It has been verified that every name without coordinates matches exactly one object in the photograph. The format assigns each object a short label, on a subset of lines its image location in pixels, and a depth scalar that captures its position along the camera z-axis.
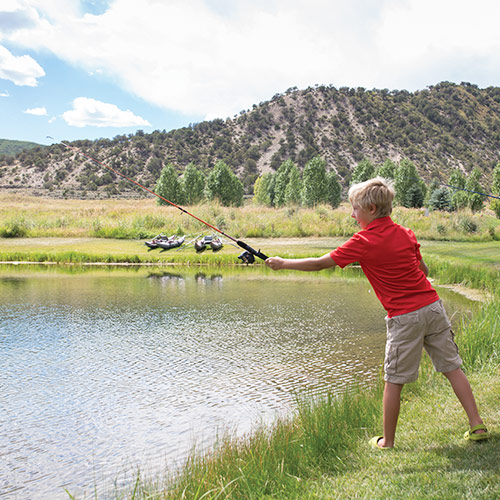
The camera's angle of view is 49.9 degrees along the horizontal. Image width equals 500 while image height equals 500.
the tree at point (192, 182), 47.72
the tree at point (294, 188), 48.12
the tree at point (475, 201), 36.43
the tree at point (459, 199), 37.22
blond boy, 3.29
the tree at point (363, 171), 48.18
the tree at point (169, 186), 44.66
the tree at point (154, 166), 80.00
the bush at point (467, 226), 24.50
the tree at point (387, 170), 47.10
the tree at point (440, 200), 41.71
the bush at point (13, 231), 23.81
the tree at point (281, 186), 52.62
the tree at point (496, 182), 41.47
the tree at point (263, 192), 58.19
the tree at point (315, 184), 42.75
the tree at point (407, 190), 43.65
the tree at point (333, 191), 49.97
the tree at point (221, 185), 45.03
